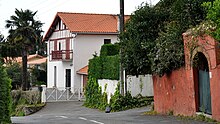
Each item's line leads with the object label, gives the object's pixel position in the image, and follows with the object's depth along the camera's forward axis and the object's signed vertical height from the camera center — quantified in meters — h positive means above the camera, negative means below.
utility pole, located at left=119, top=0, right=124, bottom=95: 27.16 +4.25
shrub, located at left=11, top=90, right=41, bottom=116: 39.53 -0.62
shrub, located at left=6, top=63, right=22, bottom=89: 56.54 +2.27
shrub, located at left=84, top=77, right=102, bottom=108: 35.00 -0.19
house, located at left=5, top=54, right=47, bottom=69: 68.33 +5.13
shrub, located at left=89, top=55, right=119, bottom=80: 31.48 +1.83
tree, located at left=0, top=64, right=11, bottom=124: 16.02 -0.22
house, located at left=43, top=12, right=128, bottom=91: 46.53 +5.48
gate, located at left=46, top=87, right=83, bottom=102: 41.41 -0.37
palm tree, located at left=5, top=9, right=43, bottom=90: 46.53 +6.18
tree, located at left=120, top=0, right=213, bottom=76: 19.02 +2.77
